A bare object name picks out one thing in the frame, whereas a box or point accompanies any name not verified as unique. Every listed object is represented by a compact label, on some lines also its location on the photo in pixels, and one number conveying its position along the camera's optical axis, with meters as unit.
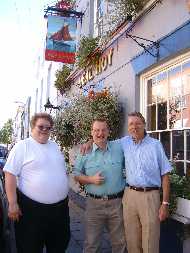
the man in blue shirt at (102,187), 2.59
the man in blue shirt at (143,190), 2.52
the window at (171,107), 3.61
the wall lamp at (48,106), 8.85
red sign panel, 6.35
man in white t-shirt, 2.44
